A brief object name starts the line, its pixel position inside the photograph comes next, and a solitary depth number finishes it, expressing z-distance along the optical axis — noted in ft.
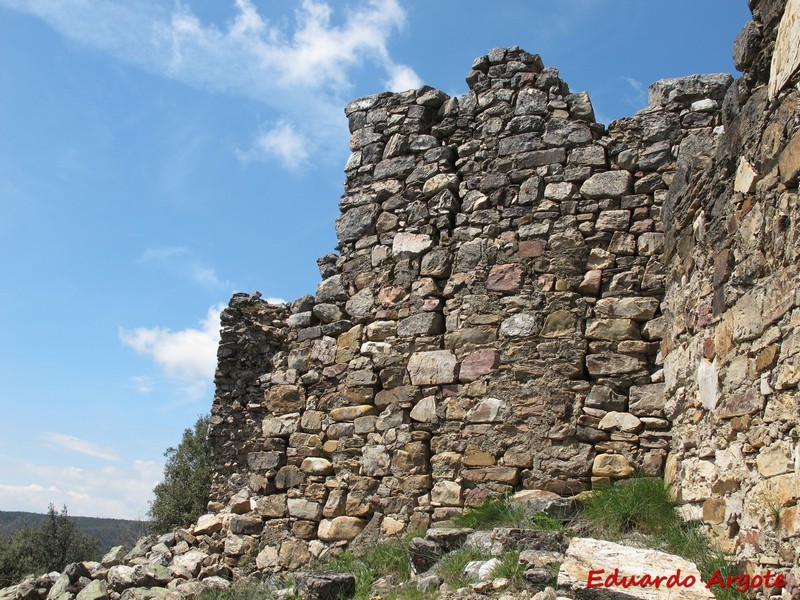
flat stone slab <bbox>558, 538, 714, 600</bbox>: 12.25
